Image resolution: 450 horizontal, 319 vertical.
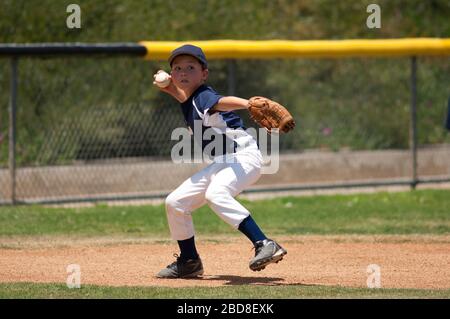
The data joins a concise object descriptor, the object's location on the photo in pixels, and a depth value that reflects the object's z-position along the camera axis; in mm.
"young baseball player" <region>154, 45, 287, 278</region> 14328
